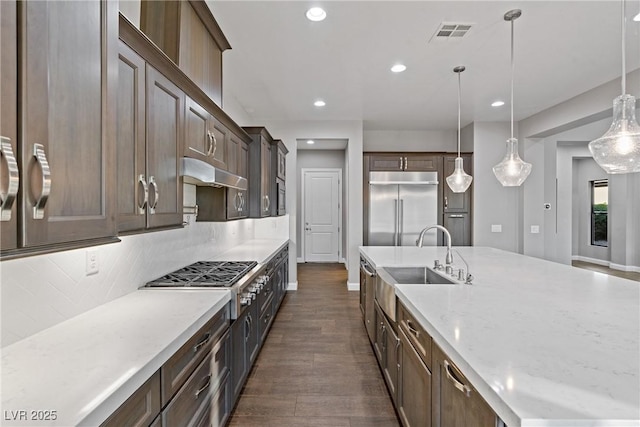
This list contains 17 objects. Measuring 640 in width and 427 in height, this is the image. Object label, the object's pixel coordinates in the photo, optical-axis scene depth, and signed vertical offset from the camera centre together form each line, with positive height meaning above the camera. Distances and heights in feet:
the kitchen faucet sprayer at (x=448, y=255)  8.17 -1.04
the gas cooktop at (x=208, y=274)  6.72 -1.42
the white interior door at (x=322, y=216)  26.99 -0.16
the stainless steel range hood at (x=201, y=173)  6.22 +0.82
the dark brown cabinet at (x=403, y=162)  18.53 +2.96
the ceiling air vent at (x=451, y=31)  8.81 +5.12
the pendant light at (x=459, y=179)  12.46 +1.36
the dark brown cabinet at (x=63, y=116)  2.63 +0.89
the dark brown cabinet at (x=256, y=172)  12.86 +1.65
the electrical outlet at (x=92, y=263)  5.08 -0.78
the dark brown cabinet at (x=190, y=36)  6.63 +3.93
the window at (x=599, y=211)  26.14 +0.33
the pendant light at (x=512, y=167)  9.97 +1.47
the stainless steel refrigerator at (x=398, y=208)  18.33 +0.36
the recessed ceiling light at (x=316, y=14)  8.11 +5.07
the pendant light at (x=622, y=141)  6.28 +1.46
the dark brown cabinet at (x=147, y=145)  4.47 +1.06
